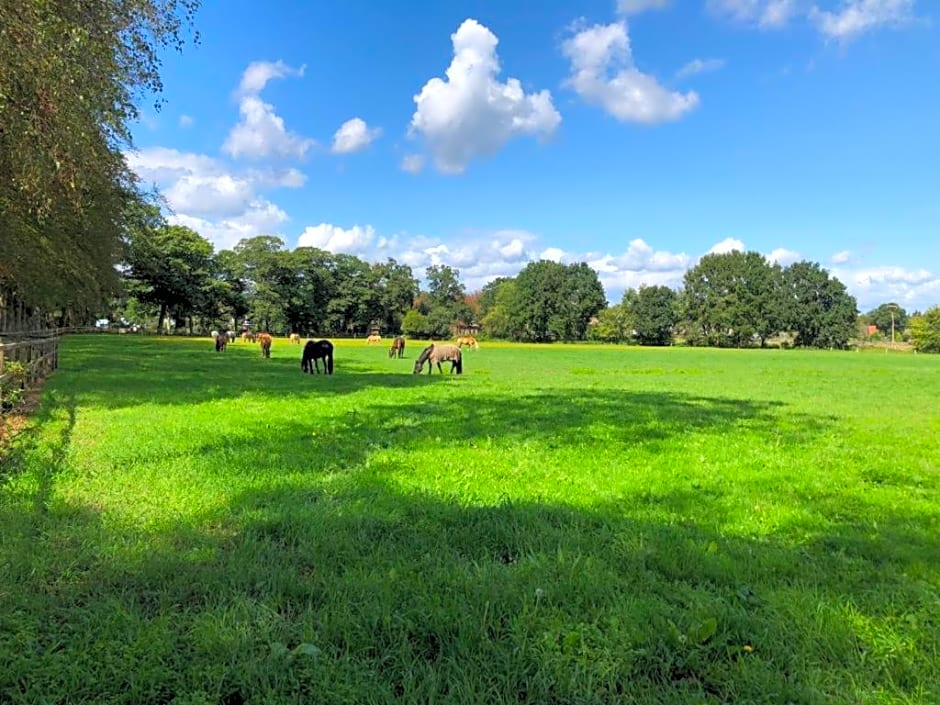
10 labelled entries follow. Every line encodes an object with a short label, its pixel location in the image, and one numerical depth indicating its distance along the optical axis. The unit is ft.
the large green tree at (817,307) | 354.33
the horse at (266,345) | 109.47
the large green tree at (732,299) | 347.97
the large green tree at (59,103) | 25.05
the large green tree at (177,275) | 267.80
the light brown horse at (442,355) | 84.99
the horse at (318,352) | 75.92
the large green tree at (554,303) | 388.16
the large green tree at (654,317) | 378.32
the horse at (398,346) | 128.36
